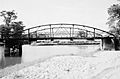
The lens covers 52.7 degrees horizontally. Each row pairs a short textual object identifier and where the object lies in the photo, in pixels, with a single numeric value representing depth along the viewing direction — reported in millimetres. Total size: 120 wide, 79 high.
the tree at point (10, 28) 29297
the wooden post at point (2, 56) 22239
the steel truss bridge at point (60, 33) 28834
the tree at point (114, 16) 19188
